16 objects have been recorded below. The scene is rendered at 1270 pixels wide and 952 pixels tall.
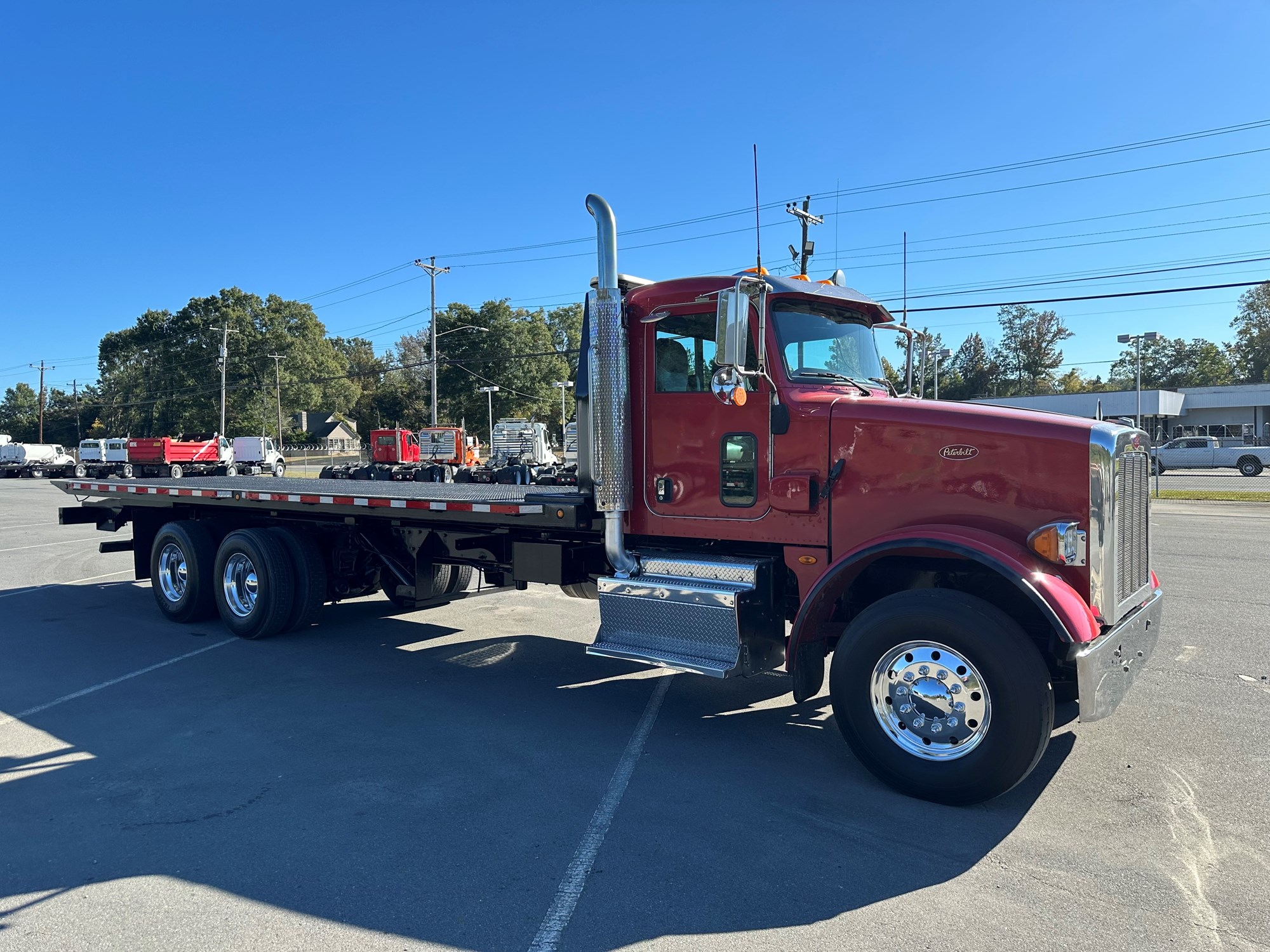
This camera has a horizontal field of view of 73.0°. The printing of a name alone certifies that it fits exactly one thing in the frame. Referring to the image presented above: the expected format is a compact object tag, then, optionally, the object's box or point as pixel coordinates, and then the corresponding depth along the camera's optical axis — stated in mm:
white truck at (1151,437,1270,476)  34938
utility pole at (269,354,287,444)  60969
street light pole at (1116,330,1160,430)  26656
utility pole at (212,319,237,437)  52719
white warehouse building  45250
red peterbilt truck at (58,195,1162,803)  4098
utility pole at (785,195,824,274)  23750
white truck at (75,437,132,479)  45156
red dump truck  39219
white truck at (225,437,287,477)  44062
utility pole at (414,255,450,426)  44969
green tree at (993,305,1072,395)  82250
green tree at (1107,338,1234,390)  81312
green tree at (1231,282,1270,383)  81125
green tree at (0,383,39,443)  88688
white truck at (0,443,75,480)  48719
